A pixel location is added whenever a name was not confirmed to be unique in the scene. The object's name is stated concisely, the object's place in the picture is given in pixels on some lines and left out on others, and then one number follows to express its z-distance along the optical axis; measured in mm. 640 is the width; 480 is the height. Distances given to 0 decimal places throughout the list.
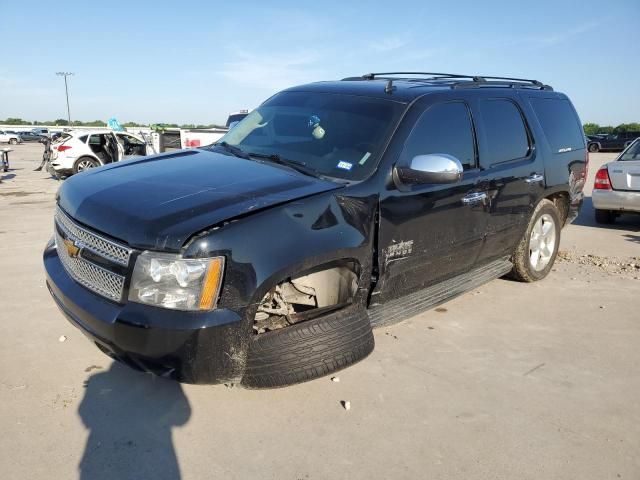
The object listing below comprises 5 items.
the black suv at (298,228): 2410
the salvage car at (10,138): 45781
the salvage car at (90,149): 14867
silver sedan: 8070
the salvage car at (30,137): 54381
